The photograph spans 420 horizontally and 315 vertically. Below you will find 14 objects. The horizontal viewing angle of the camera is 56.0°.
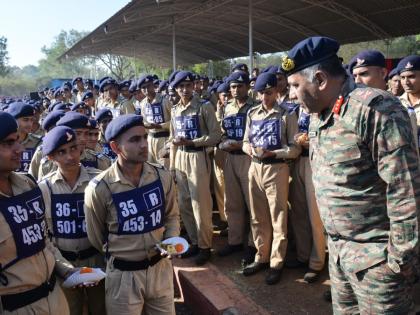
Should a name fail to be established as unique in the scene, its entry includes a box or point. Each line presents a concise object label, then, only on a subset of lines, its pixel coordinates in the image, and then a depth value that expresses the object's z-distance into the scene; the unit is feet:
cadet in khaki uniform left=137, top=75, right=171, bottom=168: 22.52
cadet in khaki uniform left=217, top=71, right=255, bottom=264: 16.12
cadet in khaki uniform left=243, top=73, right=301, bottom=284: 13.83
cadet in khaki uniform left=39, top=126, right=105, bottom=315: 9.83
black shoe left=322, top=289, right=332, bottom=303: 12.35
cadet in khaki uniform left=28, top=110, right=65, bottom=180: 13.70
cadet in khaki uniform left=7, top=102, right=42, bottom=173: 15.75
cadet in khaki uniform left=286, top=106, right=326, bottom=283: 13.67
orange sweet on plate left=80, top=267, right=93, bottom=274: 8.23
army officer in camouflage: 6.06
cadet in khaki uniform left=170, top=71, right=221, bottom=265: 16.12
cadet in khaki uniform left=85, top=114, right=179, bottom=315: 8.96
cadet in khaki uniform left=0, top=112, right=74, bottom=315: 7.04
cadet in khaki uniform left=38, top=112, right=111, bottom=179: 12.47
